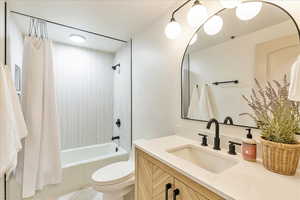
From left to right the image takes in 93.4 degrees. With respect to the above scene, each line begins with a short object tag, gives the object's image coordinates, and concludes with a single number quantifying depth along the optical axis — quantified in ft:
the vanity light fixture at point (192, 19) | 3.63
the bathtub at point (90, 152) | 8.00
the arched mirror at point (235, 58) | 2.80
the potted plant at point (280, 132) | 2.21
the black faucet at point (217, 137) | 3.39
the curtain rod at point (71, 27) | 5.44
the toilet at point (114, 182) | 4.42
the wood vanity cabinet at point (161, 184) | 2.31
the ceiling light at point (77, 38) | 7.36
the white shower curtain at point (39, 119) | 5.09
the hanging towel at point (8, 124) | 3.57
